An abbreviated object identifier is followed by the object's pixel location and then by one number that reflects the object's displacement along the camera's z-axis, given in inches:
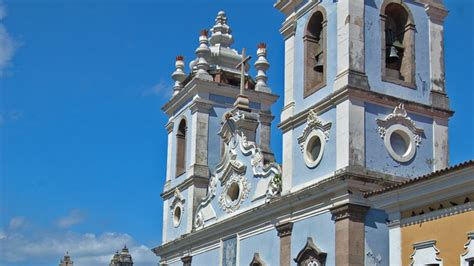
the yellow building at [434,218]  608.7
